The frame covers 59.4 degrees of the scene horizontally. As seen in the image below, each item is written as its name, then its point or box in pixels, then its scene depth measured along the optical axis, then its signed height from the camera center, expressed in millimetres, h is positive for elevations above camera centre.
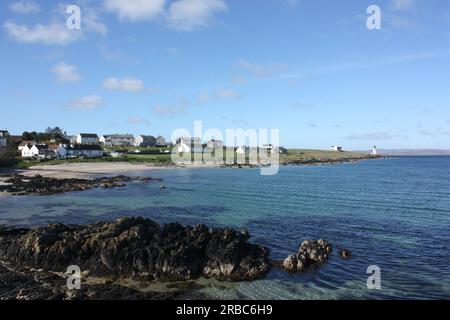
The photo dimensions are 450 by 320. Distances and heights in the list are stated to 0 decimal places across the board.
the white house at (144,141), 186250 +7072
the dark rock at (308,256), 22328 -5993
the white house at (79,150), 121100 +1821
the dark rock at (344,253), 24984 -6299
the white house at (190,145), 167325 +4711
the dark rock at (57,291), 18136 -6449
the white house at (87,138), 164488 +7655
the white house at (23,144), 121081 +3833
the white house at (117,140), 190625 +7814
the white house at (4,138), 117806 +5765
